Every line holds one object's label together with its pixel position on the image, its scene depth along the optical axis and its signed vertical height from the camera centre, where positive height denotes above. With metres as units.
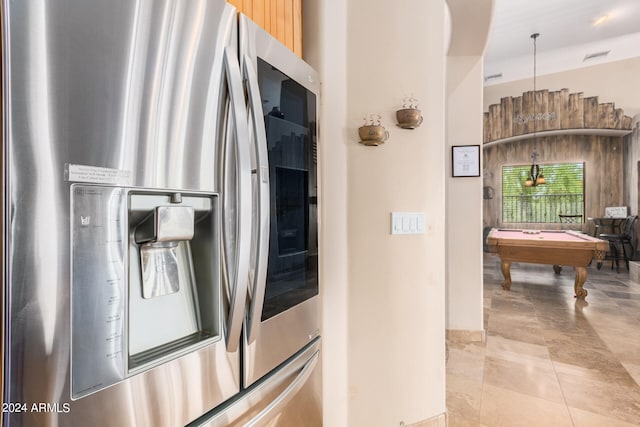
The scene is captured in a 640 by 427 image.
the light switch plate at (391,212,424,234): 1.74 -0.10
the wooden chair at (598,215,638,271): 6.69 -0.80
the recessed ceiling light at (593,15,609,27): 5.07 +2.89
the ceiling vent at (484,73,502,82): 7.42 +2.94
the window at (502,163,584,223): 8.12 +0.20
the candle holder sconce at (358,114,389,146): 1.66 +0.38
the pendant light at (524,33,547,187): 7.19 +0.59
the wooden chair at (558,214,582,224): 8.08 -0.45
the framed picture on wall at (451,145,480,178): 3.26 +0.44
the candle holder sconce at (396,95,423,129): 1.68 +0.46
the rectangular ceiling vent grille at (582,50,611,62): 6.44 +2.98
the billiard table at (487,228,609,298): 4.52 -0.72
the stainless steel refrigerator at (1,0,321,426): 0.56 -0.02
